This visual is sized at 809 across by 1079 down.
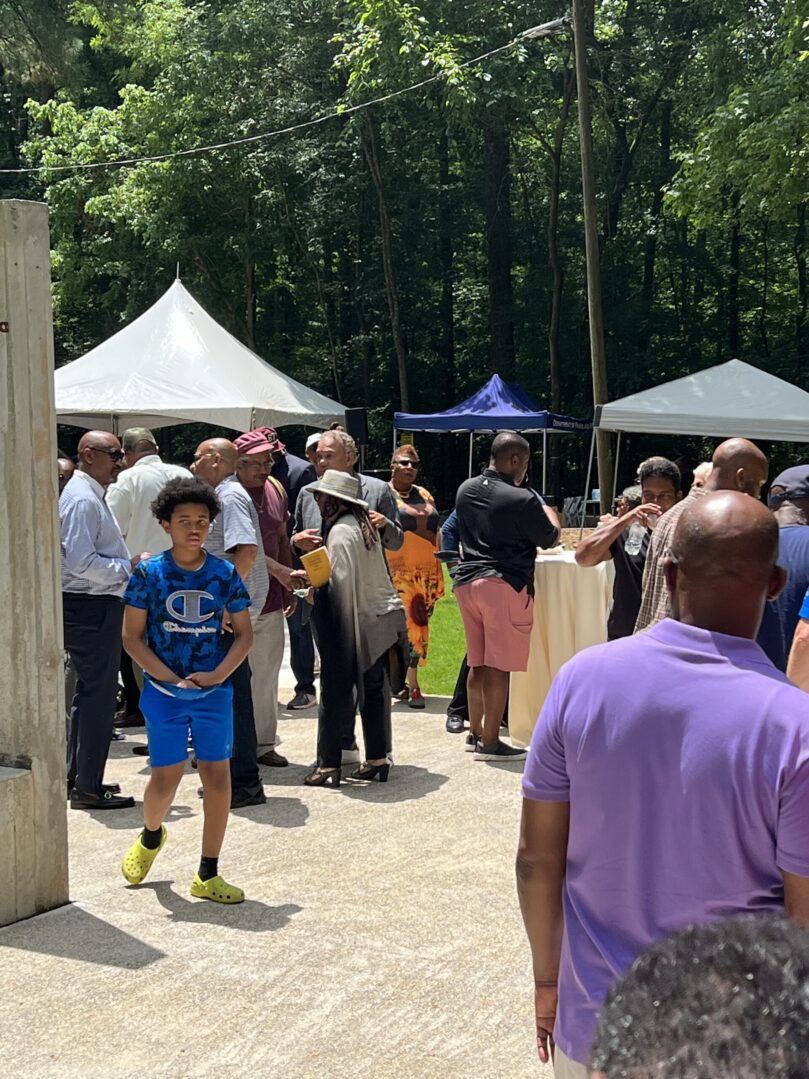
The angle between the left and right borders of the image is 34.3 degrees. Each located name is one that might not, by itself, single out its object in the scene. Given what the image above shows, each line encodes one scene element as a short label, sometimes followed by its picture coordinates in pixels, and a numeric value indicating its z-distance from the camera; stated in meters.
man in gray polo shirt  6.92
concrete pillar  5.09
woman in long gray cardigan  7.37
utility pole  18.86
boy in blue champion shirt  5.38
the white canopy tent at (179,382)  14.51
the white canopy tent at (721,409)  15.46
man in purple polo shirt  2.14
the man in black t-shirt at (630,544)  6.66
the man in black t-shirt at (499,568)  7.92
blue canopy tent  23.22
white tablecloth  8.24
